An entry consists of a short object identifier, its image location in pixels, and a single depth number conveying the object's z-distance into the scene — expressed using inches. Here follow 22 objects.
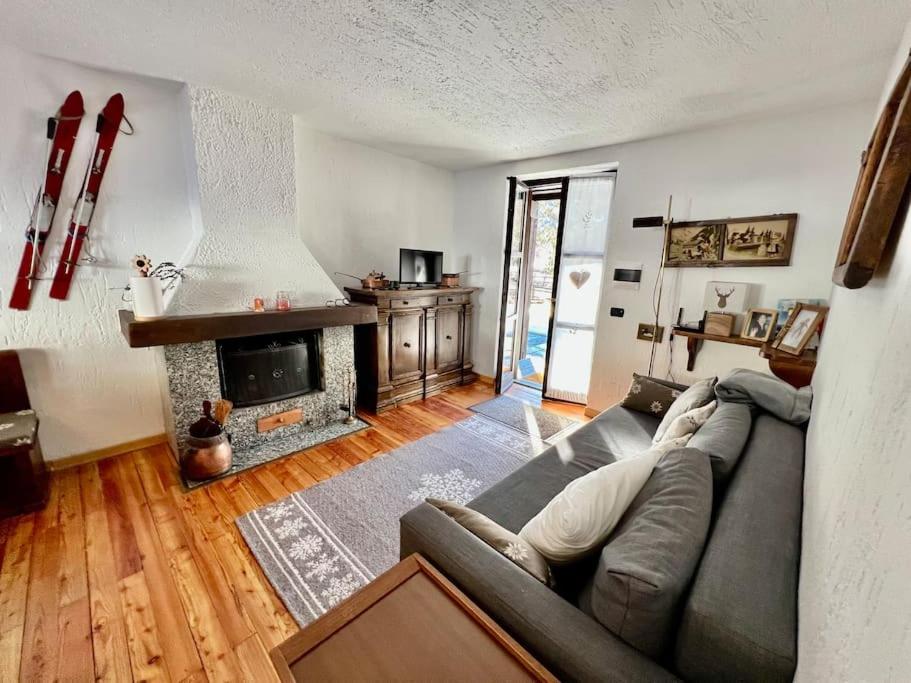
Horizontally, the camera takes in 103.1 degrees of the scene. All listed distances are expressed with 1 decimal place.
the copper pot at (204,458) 89.4
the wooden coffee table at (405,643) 27.4
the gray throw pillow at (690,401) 76.5
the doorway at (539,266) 153.0
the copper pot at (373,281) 131.5
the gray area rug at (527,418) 125.1
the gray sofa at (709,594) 27.5
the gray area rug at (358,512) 66.3
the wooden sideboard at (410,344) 132.5
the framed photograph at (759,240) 95.0
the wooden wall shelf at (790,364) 84.6
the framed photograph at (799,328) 81.7
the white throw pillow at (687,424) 65.4
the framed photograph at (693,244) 105.6
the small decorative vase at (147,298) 81.7
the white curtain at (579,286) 133.4
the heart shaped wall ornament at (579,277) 138.8
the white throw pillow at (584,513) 40.5
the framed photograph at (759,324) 95.3
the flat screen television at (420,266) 139.9
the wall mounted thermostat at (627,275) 121.2
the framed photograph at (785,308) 93.6
